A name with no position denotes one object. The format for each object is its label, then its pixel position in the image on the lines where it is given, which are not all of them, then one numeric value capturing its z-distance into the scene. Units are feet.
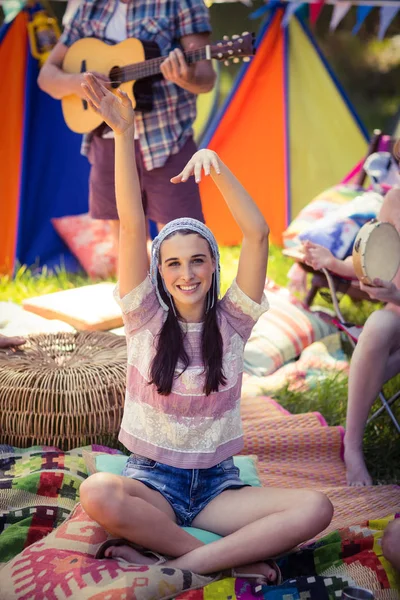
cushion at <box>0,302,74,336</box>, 12.41
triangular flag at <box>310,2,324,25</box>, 17.37
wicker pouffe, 9.07
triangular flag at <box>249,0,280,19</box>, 17.60
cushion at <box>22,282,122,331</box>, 12.82
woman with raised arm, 6.80
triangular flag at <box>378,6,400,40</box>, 16.56
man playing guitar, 11.44
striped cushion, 12.51
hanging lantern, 15.97
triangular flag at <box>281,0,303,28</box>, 17.25
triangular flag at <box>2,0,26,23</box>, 15.81
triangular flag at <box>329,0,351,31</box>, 16.56
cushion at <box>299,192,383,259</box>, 13.21
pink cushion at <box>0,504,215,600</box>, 6.41
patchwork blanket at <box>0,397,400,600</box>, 6.52
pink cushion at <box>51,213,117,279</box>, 16.62
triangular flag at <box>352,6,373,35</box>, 16.56
